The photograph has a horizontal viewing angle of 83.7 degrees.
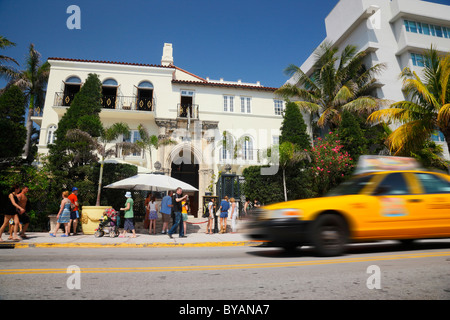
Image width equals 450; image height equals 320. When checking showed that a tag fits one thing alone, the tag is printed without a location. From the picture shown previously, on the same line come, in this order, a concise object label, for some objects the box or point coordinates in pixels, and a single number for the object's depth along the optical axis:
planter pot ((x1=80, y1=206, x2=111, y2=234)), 10.84
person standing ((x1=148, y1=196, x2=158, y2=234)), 11.21
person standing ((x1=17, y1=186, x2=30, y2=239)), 8.51
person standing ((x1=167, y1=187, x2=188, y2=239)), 9.95
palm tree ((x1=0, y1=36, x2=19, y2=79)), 14.82
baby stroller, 10.00
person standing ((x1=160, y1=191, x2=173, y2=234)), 10.57
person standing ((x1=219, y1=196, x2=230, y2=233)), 11.79
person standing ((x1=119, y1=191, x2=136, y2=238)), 10.04
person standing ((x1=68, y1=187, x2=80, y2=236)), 10.29
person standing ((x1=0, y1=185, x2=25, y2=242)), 8.02
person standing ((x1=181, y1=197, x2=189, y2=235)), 10.40
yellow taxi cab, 4.53
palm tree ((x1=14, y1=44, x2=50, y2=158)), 23.77
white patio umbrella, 10.95
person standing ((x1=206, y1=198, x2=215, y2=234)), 11.77
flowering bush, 18.12
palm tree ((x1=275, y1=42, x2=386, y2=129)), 20.80
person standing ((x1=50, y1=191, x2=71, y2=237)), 9.71
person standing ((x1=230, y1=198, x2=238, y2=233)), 12.37
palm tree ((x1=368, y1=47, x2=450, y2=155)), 11.38
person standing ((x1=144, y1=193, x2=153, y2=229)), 12.24
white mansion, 20.22
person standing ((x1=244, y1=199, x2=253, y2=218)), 17.22
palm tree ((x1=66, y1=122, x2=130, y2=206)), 12.36
